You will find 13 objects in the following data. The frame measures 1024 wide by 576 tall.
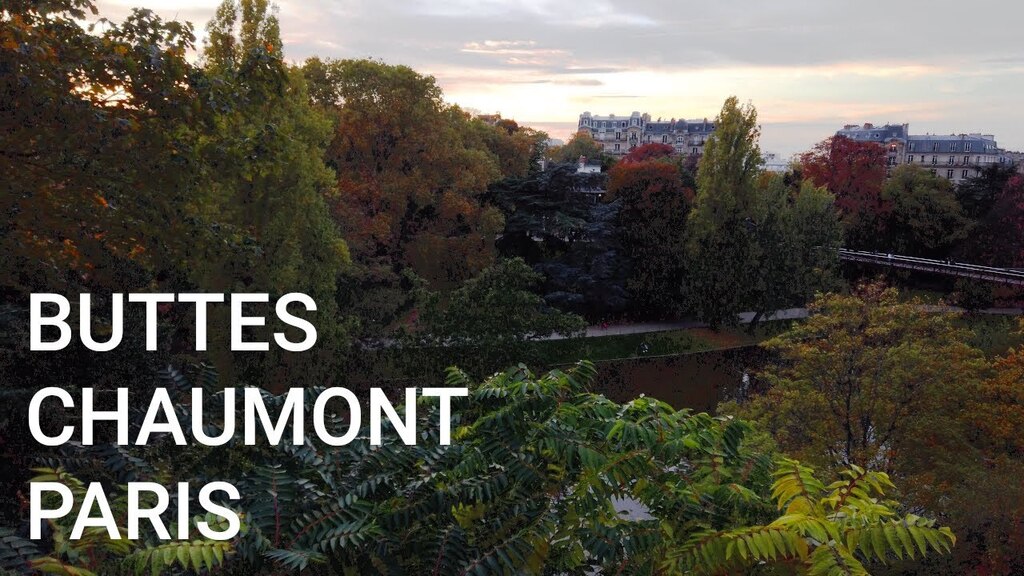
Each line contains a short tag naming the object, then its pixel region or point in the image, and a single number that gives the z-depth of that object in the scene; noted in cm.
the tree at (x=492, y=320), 2117
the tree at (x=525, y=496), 453
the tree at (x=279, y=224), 1986
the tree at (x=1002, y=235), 4384
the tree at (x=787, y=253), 3425
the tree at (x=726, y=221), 3378
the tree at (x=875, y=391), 1769
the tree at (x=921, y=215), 4872
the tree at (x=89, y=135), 934
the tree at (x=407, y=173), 3353
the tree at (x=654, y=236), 3481
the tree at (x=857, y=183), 5091
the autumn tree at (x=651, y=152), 7067
